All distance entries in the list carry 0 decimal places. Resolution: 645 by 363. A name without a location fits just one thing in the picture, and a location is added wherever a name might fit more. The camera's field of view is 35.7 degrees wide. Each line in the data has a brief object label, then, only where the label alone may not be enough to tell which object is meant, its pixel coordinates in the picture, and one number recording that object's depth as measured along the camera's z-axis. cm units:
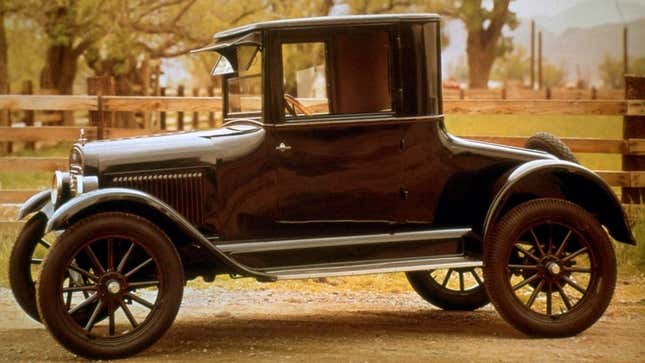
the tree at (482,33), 2445
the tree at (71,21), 2034
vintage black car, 566
